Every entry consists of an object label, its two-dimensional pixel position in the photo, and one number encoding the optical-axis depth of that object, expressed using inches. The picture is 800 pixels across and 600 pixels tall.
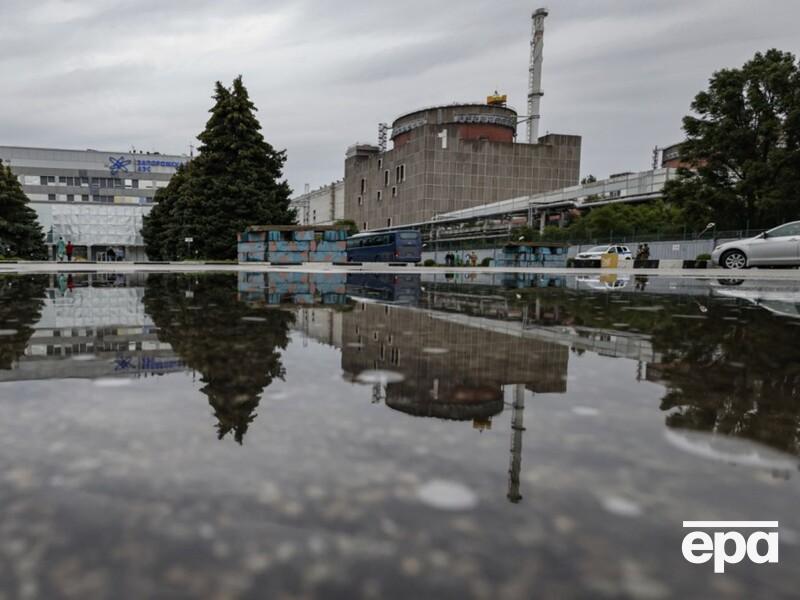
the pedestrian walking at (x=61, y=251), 1411.9
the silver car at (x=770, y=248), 642.2
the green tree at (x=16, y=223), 1450.5
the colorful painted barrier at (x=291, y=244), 1015.6
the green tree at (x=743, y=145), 1162.0
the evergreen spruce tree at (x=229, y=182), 1201.4
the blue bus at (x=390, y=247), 1320.1
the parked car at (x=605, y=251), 1361.6
